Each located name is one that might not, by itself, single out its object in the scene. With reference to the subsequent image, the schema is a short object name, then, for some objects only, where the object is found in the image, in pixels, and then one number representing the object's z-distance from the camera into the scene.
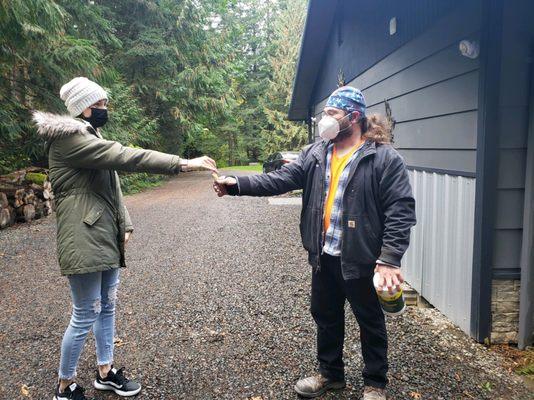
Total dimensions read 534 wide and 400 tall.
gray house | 3.28
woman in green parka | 2.48
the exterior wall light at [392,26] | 5.40
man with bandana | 2.44
